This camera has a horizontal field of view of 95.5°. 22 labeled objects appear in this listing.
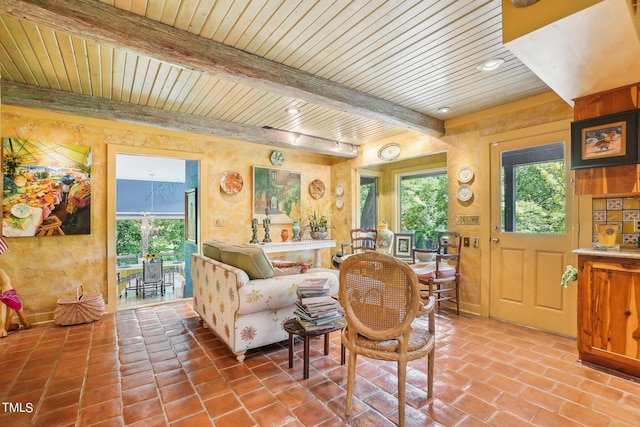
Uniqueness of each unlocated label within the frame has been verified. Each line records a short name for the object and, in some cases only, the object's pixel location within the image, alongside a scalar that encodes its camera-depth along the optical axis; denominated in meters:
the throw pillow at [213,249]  3.05
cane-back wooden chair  1.64
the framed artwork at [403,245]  4.43
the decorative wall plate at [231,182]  4.71
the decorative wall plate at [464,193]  3.80
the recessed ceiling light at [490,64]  2.47
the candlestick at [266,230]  4.92
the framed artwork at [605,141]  2.27
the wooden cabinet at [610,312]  2.20
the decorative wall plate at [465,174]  3.79
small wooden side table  2.19
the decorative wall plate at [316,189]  5.80
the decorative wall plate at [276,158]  5.23
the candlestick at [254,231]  4.82
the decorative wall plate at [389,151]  4.74
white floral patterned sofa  2.45
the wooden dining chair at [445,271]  3.59
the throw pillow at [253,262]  2.55
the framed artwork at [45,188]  3.28
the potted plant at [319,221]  5.41
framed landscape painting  5.08
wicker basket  3.31
